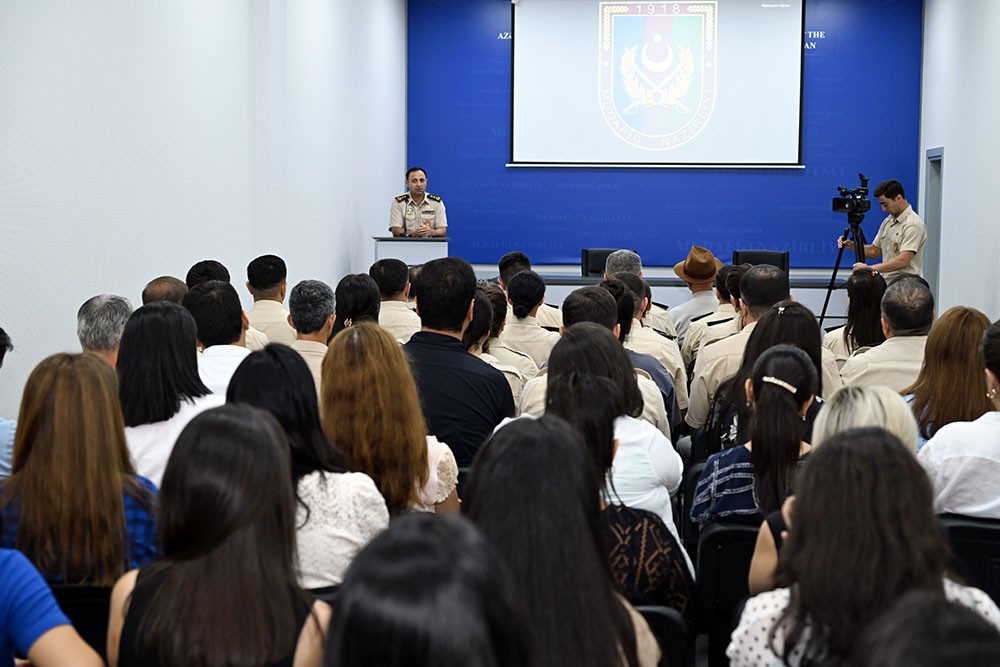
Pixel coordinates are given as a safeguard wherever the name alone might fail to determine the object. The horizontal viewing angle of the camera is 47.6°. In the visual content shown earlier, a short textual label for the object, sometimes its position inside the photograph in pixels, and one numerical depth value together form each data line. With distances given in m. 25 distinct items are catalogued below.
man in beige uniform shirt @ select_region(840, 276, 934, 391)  4.07
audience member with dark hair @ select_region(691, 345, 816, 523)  2.59
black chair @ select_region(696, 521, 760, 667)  2.58
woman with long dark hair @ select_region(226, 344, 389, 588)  2.18
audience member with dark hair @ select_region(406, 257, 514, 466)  3.54
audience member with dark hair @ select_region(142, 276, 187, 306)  4.52
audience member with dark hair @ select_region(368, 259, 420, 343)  5.27
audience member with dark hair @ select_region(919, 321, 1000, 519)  2.70
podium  9.79
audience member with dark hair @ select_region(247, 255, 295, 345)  5.19
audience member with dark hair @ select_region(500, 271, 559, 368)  5.01
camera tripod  9.55
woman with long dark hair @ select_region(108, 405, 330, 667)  1.55
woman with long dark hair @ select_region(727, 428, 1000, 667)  1.56
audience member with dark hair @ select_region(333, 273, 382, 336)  4.48
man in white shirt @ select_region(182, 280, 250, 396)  3.76
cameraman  9.40
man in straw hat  6.85
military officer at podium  10.36
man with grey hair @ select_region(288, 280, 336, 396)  4.19
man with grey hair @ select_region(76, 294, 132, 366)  3.69
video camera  9.62
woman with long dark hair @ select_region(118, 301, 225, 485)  2.79
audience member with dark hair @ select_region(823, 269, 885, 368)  4.80
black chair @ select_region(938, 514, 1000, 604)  2.51
